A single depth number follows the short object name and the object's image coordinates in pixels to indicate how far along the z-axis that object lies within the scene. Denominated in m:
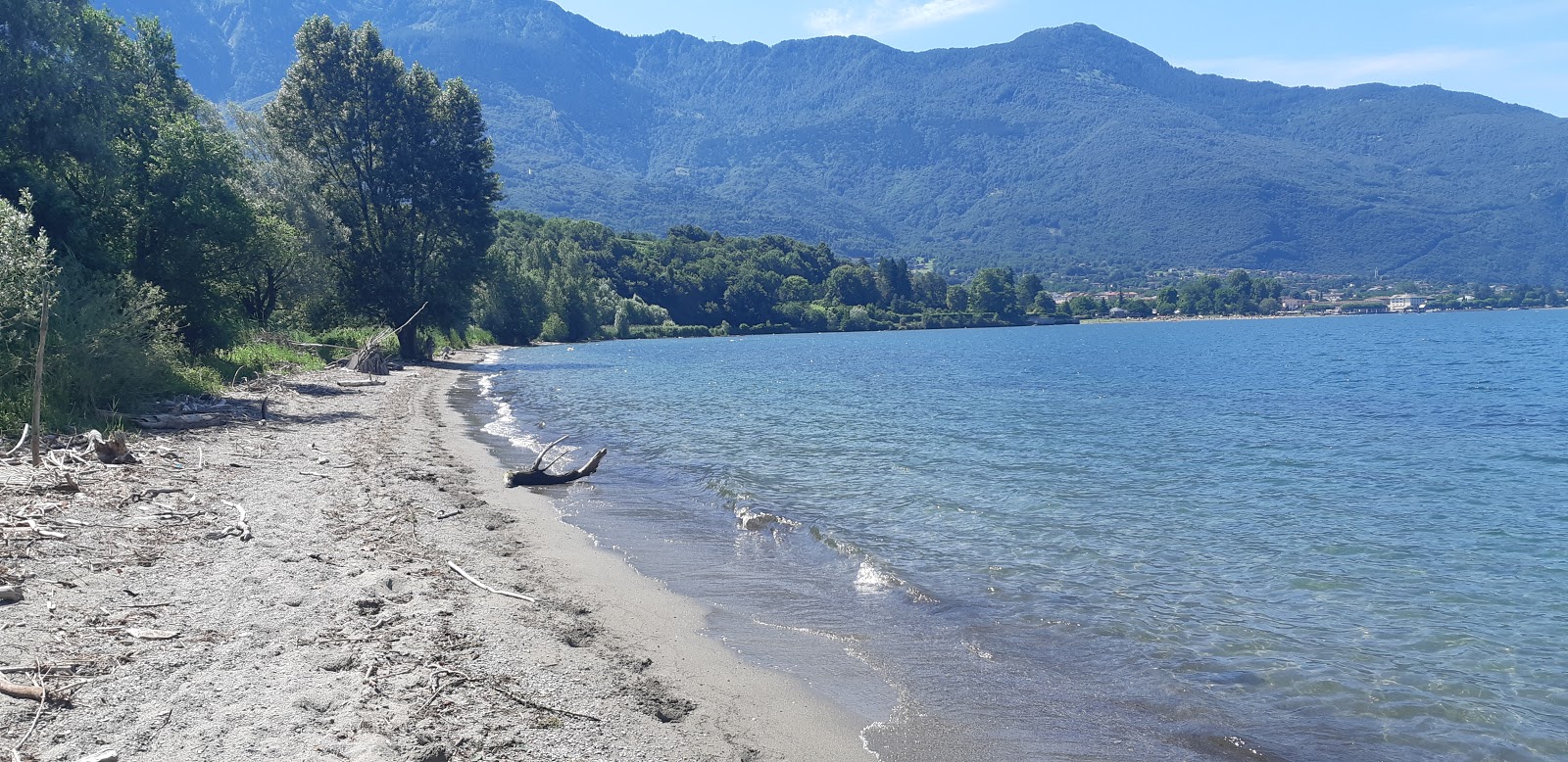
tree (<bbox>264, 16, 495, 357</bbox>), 51.03
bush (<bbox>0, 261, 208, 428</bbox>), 16.89
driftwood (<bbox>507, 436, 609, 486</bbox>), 18.00
